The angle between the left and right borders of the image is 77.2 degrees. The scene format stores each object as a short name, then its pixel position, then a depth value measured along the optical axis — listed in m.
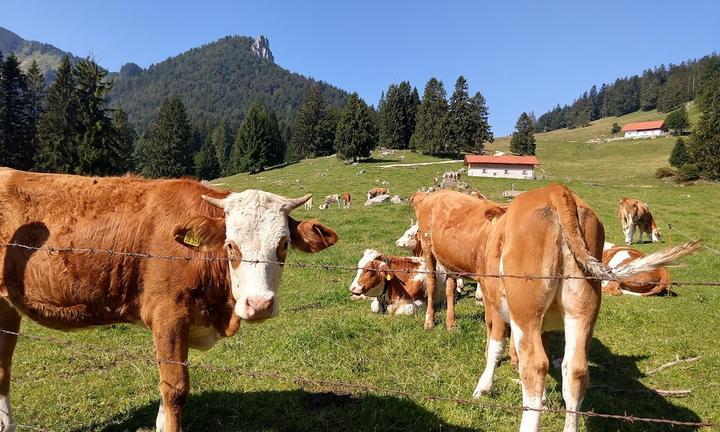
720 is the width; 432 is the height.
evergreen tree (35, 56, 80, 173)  43.84
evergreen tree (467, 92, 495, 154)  76.46
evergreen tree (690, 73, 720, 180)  48.12
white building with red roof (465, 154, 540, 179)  58.25
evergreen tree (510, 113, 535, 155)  84.44
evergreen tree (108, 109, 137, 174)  44.75
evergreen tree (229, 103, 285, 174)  77.56
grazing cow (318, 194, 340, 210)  33.74
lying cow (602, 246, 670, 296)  11.23
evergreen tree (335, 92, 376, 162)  67.94
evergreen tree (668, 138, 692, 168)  54.41
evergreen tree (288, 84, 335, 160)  89.97
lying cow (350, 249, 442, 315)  9.61
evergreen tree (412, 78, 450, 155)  73.25
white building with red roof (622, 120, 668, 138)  106.94
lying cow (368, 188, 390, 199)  34.99
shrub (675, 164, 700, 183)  49.24
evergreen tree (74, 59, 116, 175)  43.28
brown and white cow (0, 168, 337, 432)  4.00
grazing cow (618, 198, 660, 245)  19.59
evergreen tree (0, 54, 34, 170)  52.09
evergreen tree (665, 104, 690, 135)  96.52
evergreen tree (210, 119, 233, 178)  112.72
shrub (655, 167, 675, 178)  53.44
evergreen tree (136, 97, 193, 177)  75.88
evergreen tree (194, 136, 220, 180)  88.94
